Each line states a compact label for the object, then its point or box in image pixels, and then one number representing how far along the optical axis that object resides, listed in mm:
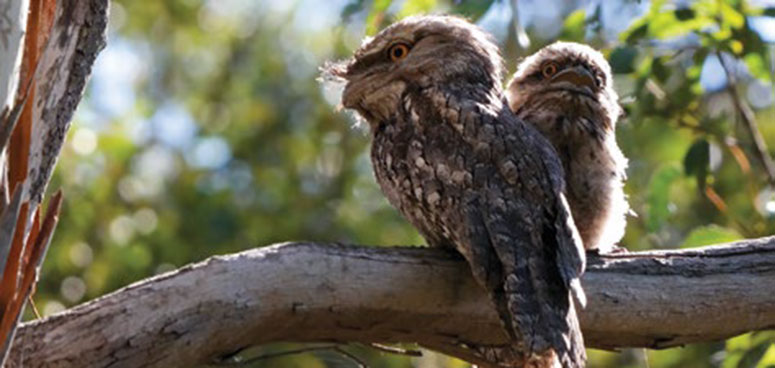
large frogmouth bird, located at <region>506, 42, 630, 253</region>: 7977
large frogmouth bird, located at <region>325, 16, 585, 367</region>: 6090
